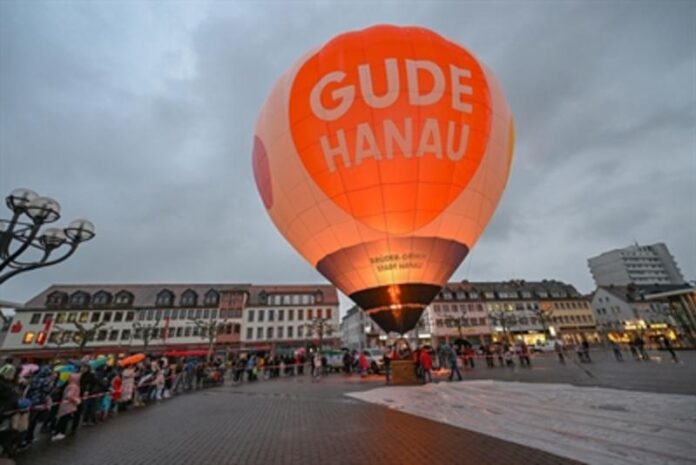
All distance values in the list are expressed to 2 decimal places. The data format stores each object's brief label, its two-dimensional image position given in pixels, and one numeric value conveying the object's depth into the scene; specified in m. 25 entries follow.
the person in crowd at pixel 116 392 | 11.00
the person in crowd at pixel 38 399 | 7.16
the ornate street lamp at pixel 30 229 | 5.75
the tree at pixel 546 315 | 53.73
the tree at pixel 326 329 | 47.22
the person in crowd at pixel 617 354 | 20.23
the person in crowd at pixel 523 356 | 20.93
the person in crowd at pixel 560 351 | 20.17
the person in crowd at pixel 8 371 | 6.85
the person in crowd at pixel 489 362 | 21.75
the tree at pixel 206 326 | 43.05
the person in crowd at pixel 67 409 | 7.49
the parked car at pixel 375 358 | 22.49
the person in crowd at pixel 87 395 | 8.71
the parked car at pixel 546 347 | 38.85
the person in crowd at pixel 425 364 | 13.59
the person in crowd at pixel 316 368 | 19.89
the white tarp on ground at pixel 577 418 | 4.24
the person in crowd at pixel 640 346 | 19.45
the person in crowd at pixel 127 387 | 11.53
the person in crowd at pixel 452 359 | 14.29
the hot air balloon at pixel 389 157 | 9.52
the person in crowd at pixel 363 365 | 20.60
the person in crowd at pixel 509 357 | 20.84
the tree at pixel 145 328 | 44.09
